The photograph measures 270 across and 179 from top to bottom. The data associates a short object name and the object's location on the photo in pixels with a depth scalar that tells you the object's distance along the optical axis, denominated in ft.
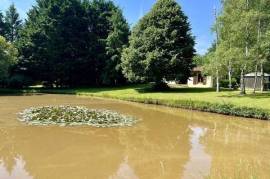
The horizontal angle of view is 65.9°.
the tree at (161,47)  77.68
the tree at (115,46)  95.15
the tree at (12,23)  136.67
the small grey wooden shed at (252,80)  81.95
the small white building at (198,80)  110.12
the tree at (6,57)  86.60
